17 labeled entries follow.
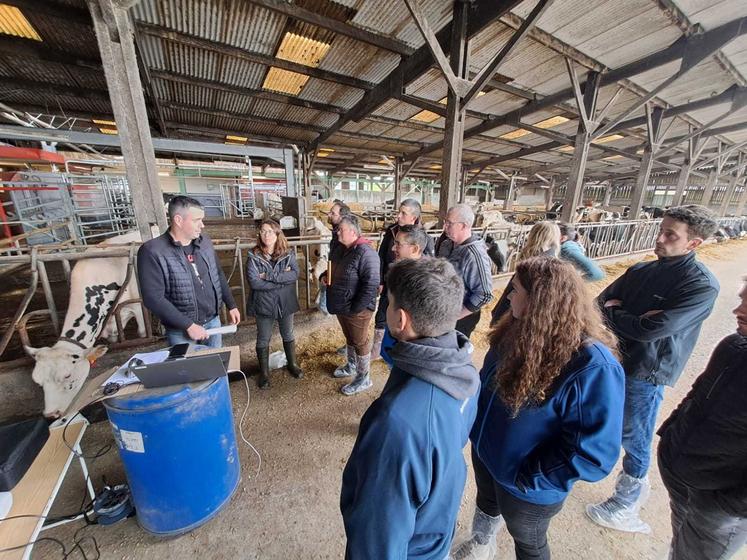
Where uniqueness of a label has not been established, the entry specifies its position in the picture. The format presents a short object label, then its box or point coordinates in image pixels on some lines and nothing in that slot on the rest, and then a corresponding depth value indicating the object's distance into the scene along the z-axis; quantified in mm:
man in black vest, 2189
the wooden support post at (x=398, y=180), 15270
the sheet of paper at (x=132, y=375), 1574
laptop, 1465
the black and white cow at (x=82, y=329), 2453
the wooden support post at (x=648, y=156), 8500
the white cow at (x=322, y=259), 4113
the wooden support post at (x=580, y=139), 6113
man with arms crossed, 1598
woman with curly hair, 1028
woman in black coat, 2818
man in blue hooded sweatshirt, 807
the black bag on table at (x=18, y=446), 1306
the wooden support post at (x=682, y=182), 11305
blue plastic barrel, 1479
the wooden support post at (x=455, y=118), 4207
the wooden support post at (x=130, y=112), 2697
